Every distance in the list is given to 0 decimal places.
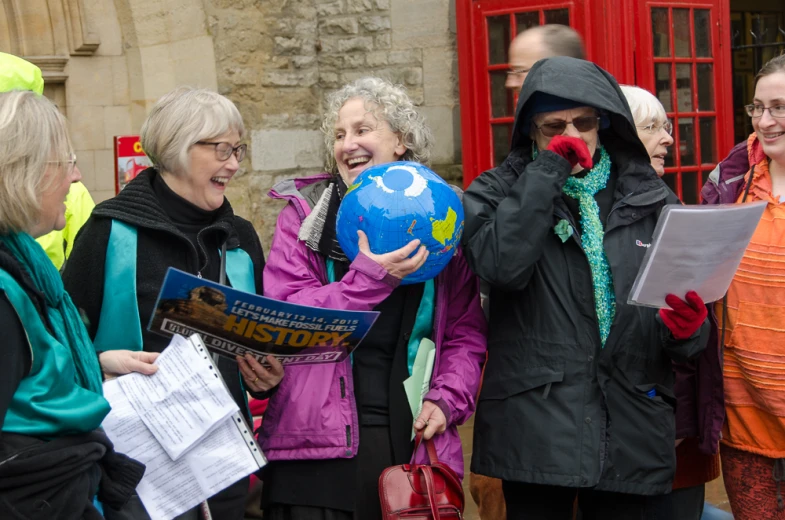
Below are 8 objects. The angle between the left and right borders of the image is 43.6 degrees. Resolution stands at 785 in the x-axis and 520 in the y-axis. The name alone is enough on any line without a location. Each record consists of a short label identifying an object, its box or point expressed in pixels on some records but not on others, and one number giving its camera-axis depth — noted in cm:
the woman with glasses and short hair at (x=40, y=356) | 191
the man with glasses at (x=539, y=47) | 379
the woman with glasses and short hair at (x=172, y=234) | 258
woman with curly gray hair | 267
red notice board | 515
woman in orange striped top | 302
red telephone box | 624
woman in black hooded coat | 271
